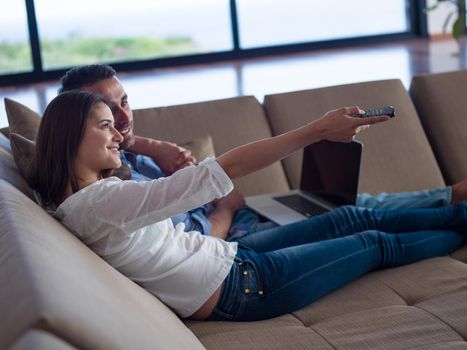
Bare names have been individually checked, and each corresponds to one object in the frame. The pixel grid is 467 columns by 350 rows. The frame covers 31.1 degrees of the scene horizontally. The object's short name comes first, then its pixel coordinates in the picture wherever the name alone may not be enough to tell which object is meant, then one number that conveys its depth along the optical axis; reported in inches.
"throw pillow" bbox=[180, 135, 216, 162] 108.6
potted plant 288.7
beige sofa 48.4
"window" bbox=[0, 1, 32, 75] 297.7
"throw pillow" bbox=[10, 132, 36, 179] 85.8
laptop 103.5
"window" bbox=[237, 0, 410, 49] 329.4
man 95.7
